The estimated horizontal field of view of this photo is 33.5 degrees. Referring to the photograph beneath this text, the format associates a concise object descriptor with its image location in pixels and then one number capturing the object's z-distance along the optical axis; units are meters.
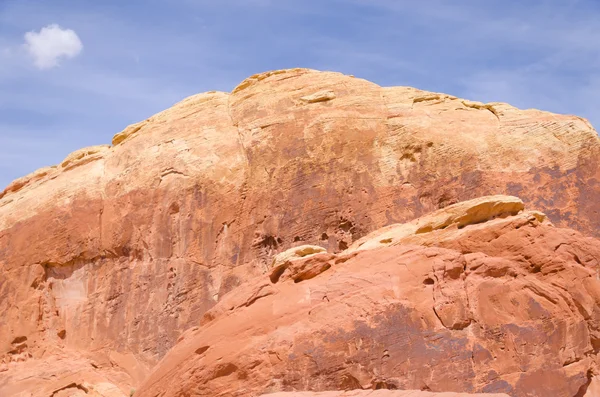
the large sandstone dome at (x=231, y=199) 27.25
